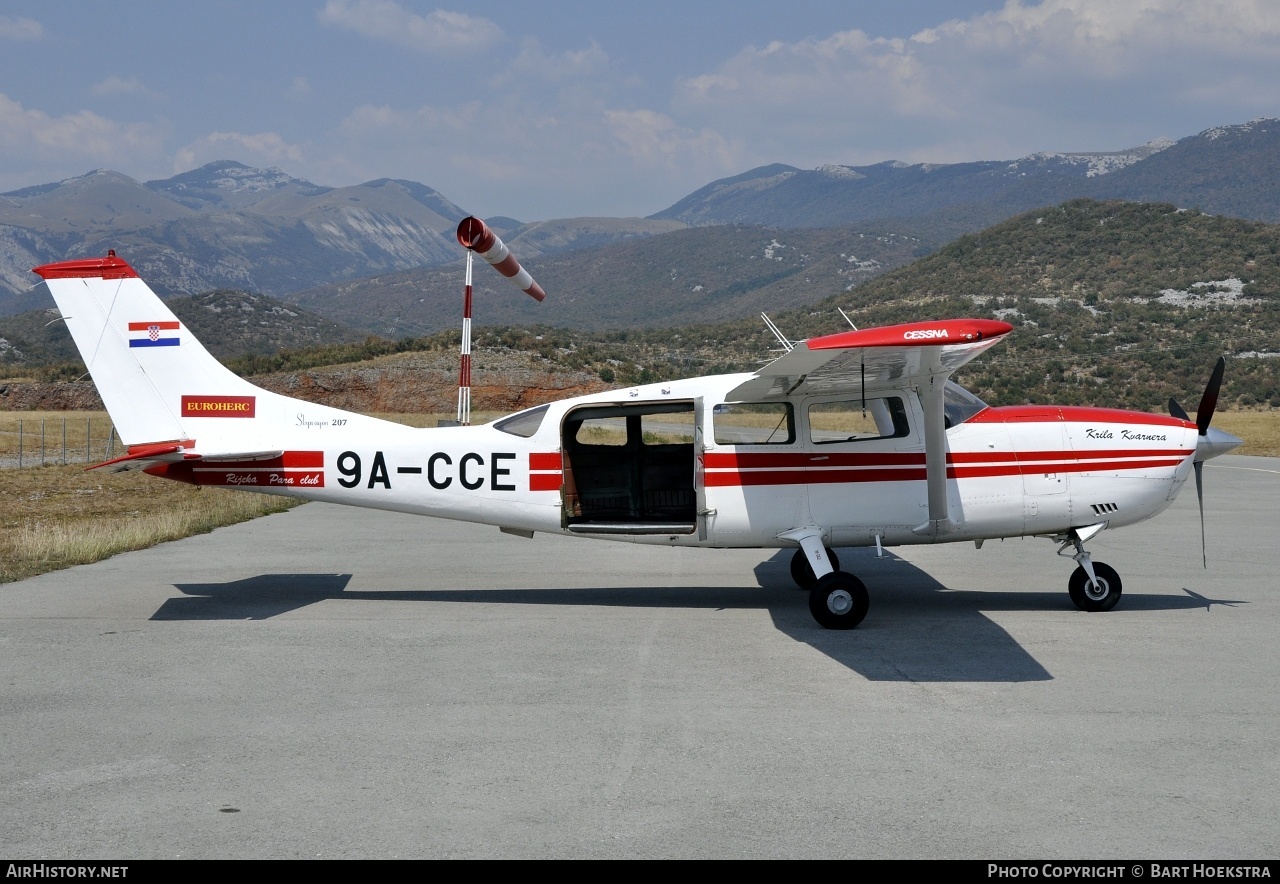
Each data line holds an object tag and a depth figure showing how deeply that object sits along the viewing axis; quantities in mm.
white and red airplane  9898
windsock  17266
